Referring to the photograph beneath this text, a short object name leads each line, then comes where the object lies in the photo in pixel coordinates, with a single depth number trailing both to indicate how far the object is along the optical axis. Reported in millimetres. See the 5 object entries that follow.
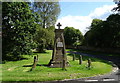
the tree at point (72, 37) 46113
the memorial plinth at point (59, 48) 10055
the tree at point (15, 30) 12668
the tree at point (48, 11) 22824
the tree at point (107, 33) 21696
